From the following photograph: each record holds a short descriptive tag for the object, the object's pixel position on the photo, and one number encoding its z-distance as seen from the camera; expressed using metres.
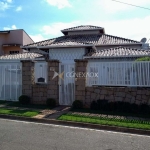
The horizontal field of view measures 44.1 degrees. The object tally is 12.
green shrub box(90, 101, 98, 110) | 8.77
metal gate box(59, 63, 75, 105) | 9.58
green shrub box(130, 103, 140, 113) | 8.32
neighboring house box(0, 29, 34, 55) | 23.45
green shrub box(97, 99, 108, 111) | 8.68
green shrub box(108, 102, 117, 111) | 8.60
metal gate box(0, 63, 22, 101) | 10.45
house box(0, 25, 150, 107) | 8.66
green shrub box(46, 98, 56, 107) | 9.34
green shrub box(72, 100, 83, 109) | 8.85
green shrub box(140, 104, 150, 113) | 8.13
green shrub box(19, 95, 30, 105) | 9.74
